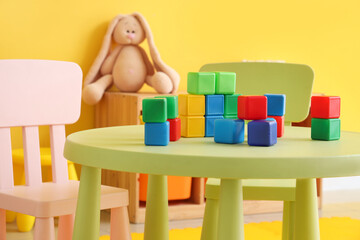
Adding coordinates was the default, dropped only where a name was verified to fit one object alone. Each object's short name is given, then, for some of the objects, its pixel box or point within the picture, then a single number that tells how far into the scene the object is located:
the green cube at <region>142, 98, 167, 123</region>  2.35
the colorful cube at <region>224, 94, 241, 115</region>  2.57
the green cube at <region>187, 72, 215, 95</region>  2.53
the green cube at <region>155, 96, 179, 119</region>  2.46
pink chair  2.82
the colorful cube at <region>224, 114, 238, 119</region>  2.57
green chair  3.01
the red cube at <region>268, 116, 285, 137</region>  2.55
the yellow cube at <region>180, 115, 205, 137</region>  2.51
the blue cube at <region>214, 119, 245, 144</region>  2.38
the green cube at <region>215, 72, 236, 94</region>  2.54
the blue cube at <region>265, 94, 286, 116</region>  2.59
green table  2.12
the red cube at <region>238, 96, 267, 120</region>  2.38
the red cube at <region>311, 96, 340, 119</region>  2.48
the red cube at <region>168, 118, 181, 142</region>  2.42
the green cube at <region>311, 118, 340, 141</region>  2.46
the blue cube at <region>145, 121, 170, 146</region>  2.32
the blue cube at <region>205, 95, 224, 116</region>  2.54
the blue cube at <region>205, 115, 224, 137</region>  2.53
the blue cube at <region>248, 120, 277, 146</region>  2.33
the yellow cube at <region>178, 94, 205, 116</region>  2.52
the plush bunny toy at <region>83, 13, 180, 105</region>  4.64
